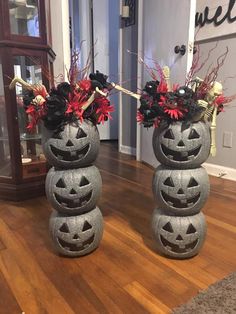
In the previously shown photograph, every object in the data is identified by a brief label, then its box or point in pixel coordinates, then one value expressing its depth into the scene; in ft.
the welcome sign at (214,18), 6.68
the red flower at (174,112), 3.28
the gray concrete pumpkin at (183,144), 3.40
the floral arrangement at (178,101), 3.30
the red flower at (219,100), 3.47
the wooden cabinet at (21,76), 5.40
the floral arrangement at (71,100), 3.30
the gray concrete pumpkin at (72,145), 3.45
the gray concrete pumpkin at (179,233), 3.66
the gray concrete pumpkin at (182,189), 3.53
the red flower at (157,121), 3.54
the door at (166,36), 6.34
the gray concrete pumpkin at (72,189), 3.60
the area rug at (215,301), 2.89
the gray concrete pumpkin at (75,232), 3.73
